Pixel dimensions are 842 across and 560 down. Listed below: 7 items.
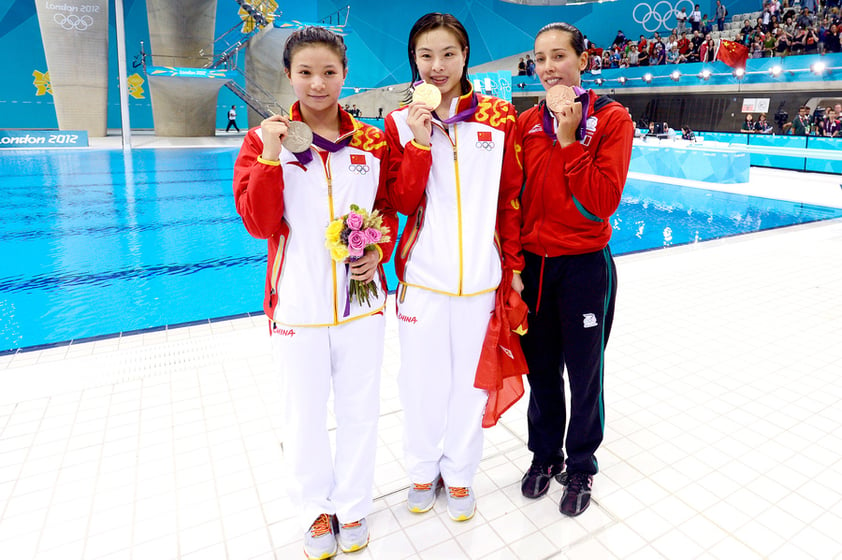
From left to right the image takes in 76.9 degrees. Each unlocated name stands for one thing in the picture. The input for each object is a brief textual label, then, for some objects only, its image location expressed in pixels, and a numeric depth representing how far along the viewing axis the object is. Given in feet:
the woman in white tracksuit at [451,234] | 5.28
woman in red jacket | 5.01
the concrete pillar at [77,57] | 50.21
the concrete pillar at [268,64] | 65.78
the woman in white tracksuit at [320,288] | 4.67
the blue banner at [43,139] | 46.60
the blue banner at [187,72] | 53.88
